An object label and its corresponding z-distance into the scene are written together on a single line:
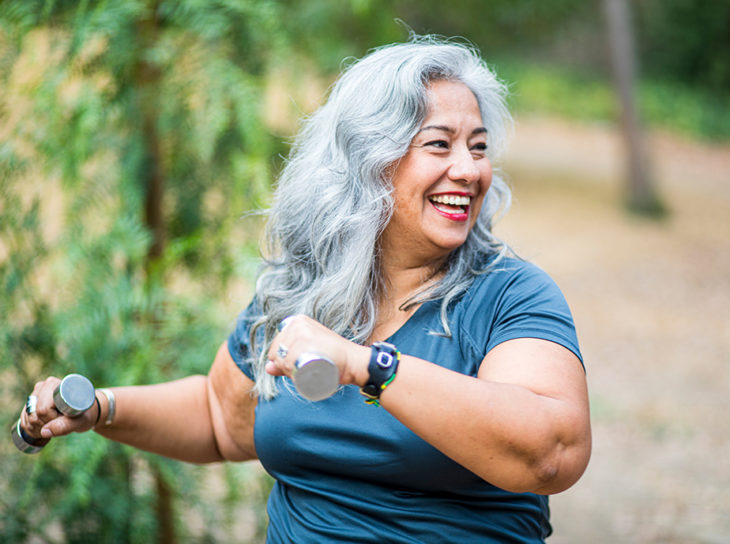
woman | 1.26
